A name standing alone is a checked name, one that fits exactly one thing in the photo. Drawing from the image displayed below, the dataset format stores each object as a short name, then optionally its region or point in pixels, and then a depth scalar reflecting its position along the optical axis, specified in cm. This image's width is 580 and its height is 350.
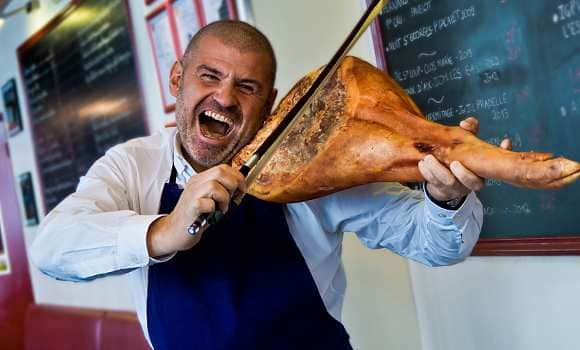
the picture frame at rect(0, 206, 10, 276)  426
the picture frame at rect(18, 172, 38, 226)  383
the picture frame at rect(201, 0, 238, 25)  199
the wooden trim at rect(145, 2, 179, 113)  235
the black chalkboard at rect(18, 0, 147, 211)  284
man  122
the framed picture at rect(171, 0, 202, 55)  218
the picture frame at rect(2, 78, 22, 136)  392
